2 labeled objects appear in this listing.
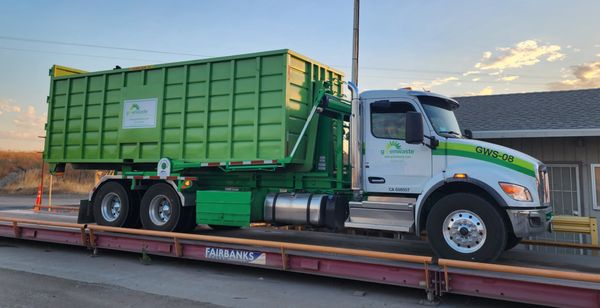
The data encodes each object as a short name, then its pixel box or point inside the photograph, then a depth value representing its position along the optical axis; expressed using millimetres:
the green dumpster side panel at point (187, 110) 7793
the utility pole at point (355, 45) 15227
